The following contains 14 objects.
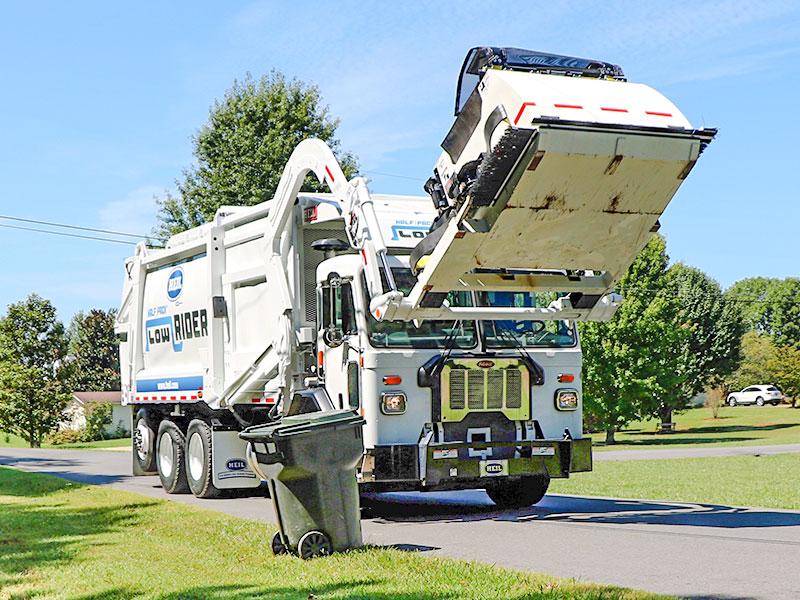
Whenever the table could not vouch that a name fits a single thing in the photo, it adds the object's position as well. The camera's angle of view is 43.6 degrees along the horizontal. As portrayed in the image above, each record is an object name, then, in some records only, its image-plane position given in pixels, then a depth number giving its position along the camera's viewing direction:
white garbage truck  8.37
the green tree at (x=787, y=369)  55.66
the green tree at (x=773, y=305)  96.56
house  60.18
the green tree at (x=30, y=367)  41.81
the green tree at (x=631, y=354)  38.38
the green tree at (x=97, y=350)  81.44
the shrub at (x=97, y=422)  54.03
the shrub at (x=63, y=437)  53.16
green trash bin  8.06
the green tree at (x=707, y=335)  53.75
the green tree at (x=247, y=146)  34.53
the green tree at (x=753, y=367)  78.81
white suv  73.19
